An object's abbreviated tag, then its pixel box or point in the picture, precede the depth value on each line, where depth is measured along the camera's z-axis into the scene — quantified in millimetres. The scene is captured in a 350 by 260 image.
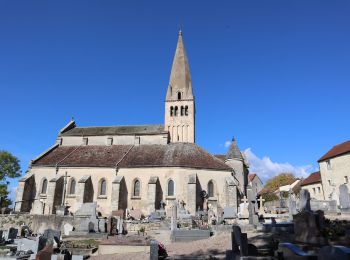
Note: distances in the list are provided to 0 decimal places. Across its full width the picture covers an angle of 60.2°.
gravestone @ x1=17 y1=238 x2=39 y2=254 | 12928
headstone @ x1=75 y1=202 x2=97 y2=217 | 22266
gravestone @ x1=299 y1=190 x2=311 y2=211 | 12745
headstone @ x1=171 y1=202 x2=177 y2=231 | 18594
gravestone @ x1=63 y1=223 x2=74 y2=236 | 20005
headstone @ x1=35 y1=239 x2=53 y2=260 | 9552
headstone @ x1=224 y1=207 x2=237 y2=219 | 21031
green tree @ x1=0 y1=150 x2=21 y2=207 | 41906
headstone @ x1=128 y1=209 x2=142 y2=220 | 27278
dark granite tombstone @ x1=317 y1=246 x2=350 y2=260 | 5093
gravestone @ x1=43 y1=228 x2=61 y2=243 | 14177
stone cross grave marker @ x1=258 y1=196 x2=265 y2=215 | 24156
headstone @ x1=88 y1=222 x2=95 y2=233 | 19034
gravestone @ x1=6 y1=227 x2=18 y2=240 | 17616
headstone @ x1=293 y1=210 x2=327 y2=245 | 10102
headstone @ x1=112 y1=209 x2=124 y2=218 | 25102
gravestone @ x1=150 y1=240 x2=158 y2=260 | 10094
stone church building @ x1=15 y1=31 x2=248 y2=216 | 31094
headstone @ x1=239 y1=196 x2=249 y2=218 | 19734
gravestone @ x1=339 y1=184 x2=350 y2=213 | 19445
